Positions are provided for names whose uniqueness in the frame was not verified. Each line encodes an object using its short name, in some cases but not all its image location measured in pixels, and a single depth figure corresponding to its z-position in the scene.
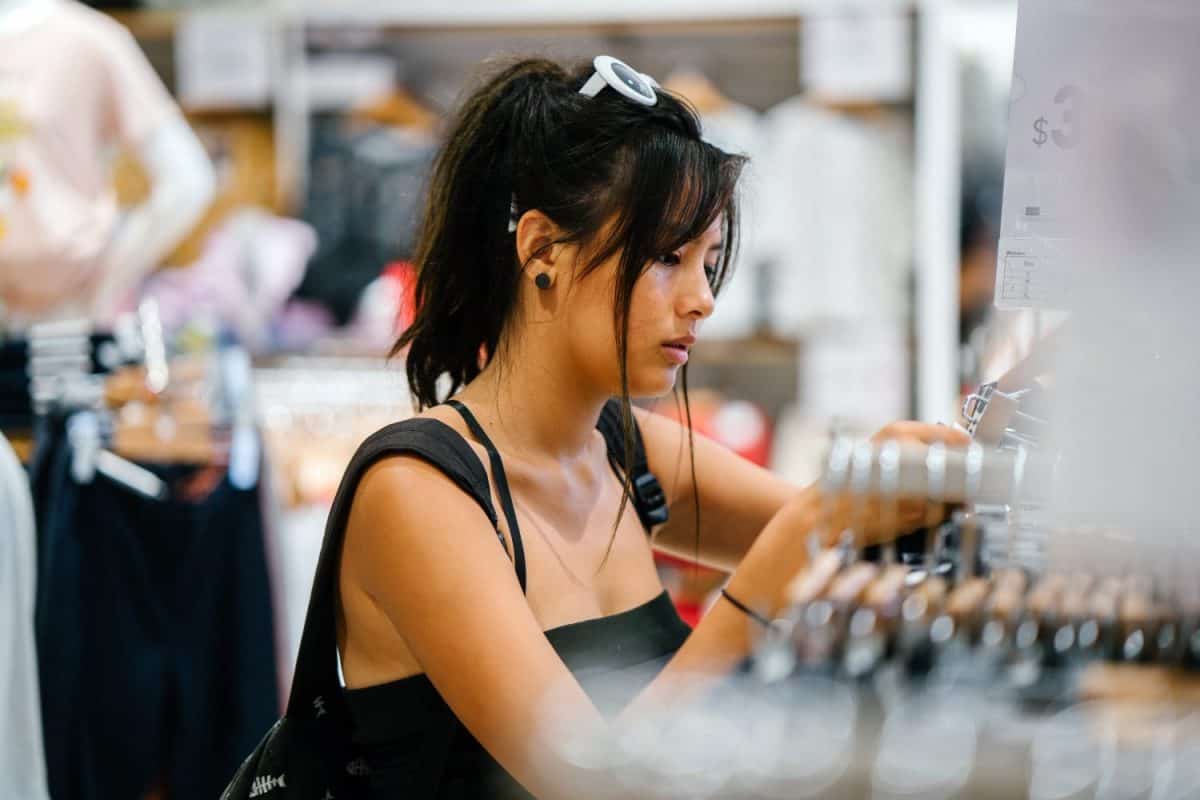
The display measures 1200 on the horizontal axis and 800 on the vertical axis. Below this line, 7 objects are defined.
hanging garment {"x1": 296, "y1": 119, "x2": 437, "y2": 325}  7.33
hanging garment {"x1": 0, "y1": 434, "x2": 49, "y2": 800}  3.54
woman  2.15
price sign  1.75
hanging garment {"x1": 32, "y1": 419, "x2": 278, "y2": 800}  4.43
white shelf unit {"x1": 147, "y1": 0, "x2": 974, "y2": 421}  6.88
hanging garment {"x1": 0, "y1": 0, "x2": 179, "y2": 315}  4.84
